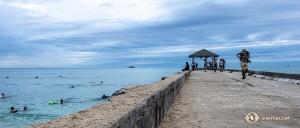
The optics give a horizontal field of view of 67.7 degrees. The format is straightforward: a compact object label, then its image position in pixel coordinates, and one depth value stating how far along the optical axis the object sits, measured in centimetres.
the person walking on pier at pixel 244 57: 1245
